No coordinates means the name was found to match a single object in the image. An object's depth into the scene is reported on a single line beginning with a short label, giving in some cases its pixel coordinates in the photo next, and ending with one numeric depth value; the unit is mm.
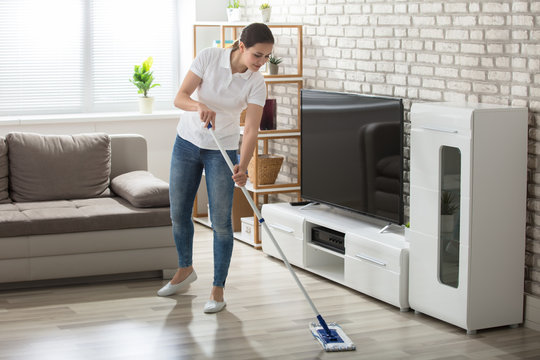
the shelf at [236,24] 5570
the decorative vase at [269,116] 5539
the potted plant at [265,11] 5809
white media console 4203
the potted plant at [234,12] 6152
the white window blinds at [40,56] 6527
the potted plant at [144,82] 6730
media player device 4699
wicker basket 5590
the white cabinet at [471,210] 3727
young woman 3869
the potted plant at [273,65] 5637
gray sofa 4500
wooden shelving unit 5547
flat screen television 4430
